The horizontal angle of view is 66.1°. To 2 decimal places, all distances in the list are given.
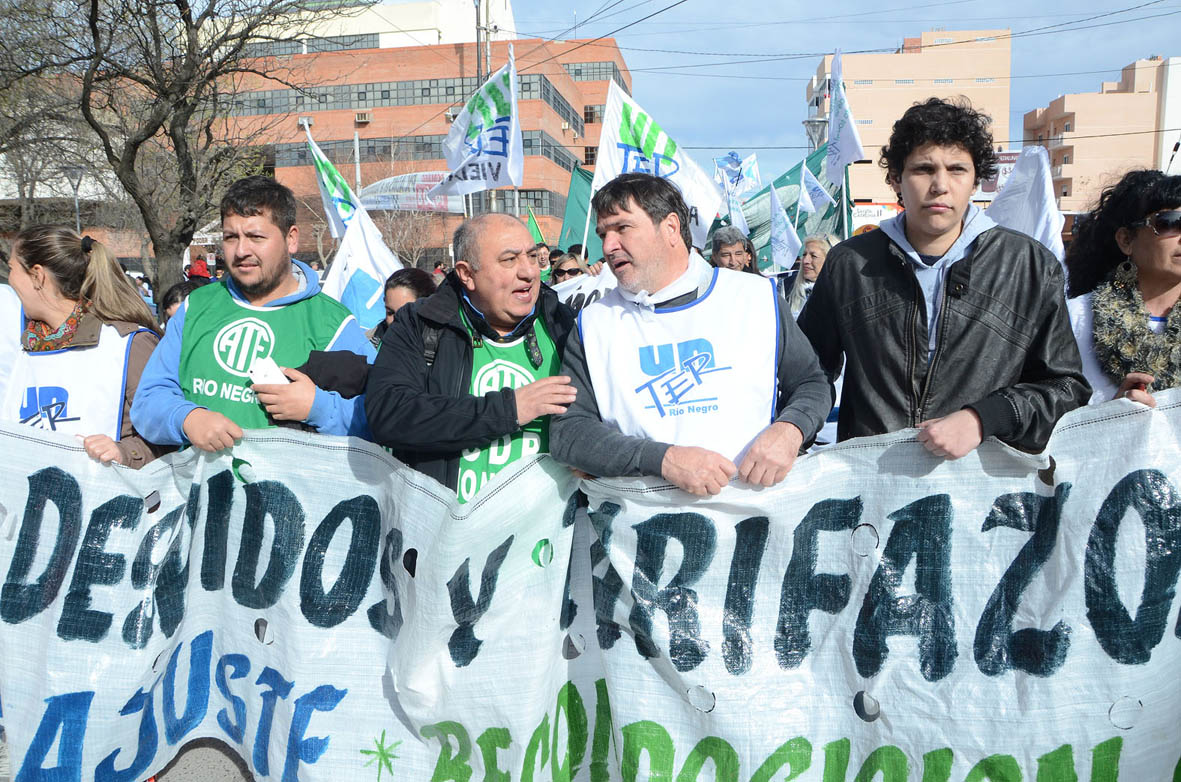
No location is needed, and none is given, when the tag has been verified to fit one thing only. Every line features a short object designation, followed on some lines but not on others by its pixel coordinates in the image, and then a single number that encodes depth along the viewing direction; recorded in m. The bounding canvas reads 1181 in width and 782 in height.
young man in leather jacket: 2.62
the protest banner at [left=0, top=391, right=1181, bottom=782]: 2.50
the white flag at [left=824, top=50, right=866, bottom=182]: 10.80
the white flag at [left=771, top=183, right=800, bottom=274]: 10.30
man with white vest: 2.52
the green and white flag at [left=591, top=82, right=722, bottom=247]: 7.95
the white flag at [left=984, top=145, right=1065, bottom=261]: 6.40
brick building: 53.56
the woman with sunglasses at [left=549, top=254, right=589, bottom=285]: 9.45
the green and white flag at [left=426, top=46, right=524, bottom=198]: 8.40
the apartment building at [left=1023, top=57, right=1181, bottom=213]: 74.56
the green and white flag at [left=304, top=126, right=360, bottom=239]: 9.34
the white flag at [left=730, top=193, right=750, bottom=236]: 11.48
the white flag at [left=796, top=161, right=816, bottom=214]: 12.30
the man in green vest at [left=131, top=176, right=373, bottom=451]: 3.06
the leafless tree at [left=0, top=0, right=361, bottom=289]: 10.98
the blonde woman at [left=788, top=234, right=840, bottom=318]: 6.91
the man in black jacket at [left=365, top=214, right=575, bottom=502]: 2.73
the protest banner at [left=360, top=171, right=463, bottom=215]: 23.89
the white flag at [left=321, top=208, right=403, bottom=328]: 8.28
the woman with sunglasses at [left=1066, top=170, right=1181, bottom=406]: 2.88
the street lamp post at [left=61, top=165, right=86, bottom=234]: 21.15
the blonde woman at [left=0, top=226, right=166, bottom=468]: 3.24
